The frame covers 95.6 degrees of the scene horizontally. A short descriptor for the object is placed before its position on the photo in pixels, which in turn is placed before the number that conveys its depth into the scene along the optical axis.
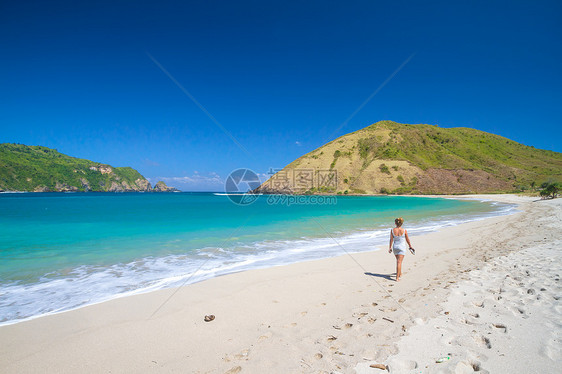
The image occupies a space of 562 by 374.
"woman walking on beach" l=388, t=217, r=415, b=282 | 7.10
